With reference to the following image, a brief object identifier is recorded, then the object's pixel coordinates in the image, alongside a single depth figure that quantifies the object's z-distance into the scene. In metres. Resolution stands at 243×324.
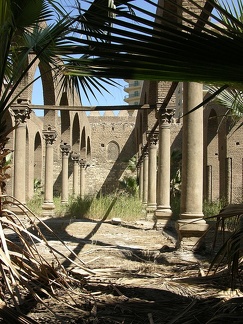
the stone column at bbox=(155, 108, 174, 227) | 11.20
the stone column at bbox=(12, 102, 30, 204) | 11.48
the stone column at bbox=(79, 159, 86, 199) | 26.41
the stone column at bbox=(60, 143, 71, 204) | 18.89
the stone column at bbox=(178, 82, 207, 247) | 6.54
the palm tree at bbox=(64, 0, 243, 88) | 1.30
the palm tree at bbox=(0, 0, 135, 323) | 2.69
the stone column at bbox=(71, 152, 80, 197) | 23.30
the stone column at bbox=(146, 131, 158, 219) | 14.97
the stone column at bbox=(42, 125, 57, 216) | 15.23
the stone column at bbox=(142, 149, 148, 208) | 18.89
